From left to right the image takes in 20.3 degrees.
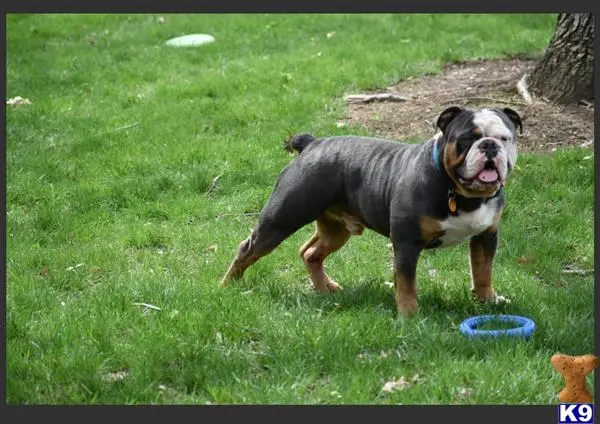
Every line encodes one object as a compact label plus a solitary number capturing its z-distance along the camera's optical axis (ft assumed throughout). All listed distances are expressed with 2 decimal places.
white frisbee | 79.17
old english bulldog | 32.06
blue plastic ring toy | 31.62
